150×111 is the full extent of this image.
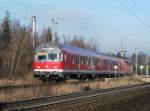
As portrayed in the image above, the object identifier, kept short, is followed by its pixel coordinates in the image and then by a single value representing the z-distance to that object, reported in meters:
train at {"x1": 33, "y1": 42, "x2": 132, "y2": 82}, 34.94
